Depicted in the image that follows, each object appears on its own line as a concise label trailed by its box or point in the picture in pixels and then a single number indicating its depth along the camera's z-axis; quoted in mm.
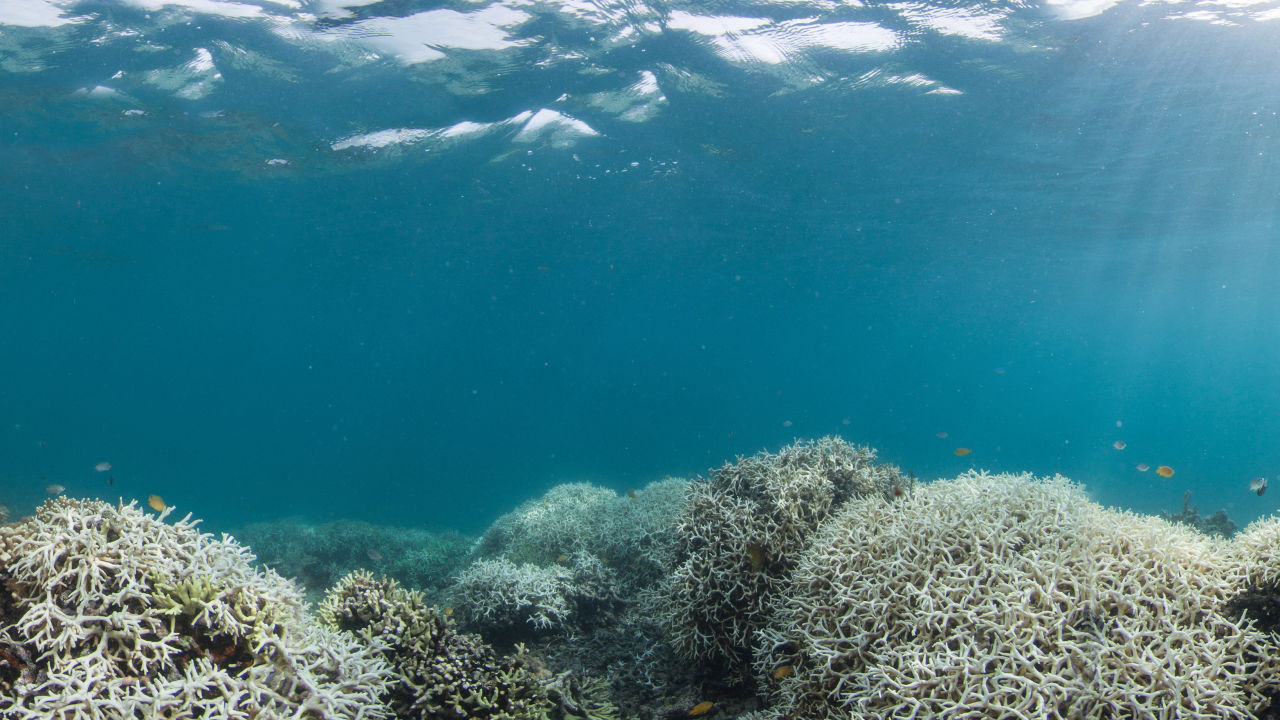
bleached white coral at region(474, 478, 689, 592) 8797
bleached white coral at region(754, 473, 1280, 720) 2961
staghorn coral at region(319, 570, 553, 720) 4270
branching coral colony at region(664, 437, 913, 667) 5488
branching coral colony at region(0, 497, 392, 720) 2750
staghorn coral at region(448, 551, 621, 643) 6914
